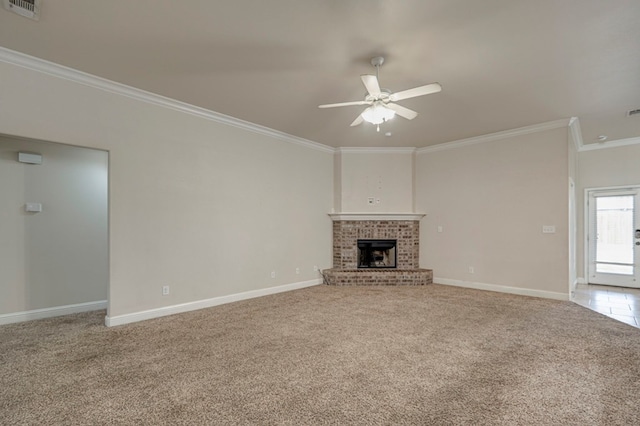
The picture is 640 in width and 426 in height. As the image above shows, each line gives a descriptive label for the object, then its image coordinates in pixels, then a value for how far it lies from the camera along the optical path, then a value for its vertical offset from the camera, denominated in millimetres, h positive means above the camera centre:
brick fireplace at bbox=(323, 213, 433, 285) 6629 -505
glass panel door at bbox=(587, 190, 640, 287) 6031 -533
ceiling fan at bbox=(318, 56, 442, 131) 2906 +1148
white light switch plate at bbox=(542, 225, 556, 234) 5094 -295
